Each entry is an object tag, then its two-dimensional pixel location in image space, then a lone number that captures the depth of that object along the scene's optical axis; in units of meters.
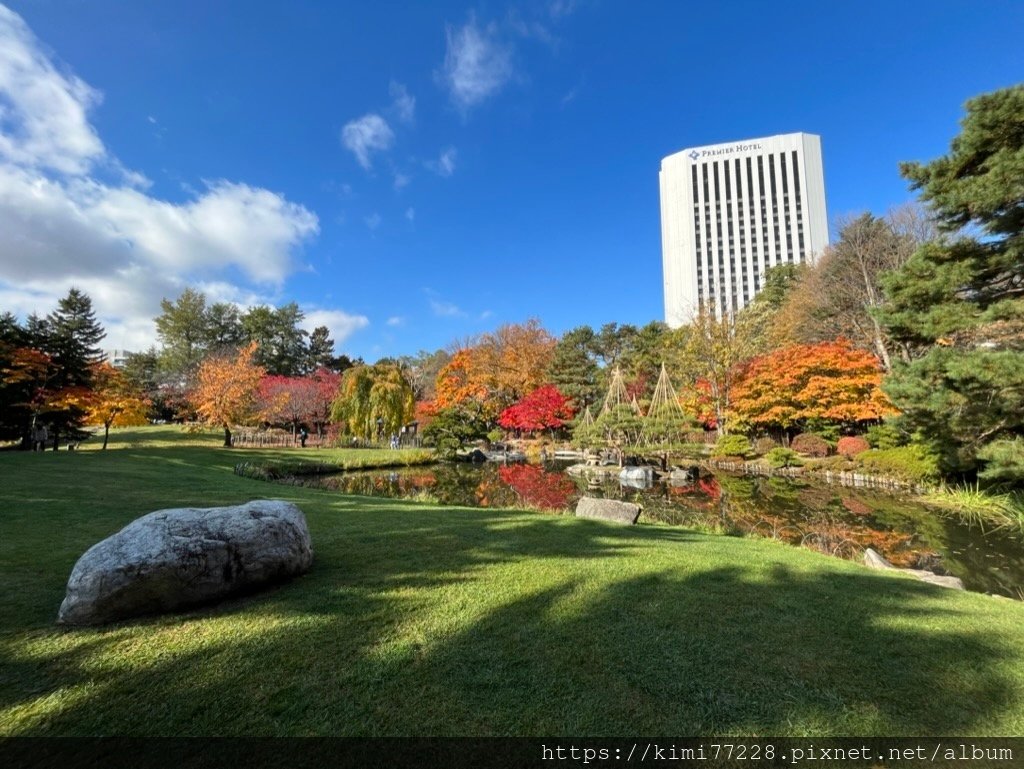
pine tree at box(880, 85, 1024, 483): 6.60
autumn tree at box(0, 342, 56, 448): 12.67
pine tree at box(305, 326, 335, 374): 38.69
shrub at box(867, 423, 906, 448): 13.20
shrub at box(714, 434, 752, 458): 17.36
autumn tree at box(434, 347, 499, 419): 26.48
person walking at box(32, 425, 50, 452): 14.50
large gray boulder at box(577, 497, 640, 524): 6.49
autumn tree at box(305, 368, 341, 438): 25.95
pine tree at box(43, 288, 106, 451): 13.61
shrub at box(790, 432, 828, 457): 15.93
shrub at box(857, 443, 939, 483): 10.66
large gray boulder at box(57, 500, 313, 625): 2.46
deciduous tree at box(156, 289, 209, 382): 34.69
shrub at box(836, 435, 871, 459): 14.62
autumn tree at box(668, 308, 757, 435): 19.98
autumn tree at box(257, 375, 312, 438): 23.73
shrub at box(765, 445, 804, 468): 15.44
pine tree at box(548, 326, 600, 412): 26.86
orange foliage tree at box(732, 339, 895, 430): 15.47
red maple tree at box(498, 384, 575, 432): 24.75
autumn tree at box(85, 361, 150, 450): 14.88
